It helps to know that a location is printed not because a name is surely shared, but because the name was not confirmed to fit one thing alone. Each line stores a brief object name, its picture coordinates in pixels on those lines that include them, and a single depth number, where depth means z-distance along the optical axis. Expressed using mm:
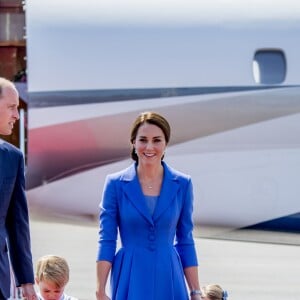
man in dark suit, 7230
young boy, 9086
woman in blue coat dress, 7852
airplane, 16219
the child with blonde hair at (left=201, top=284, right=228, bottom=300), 9867
